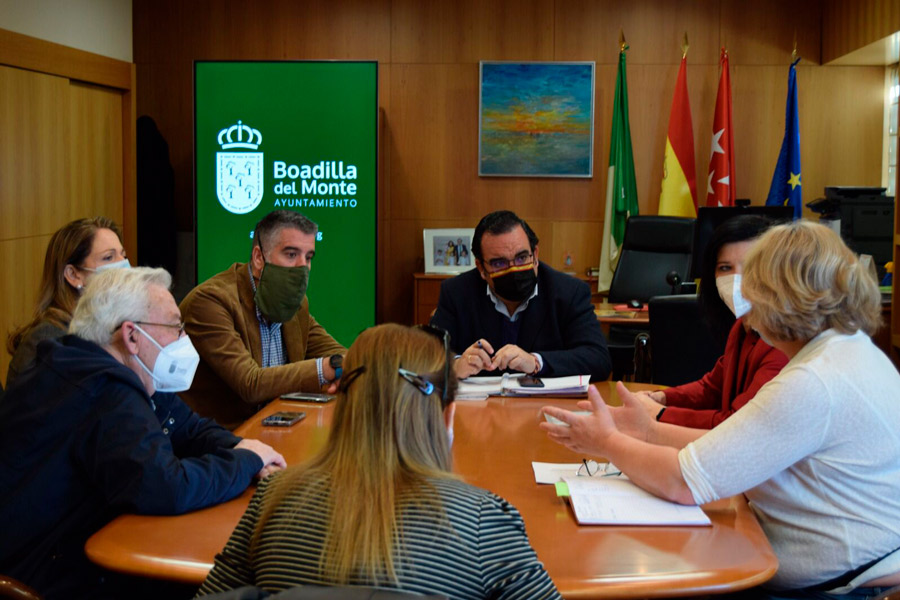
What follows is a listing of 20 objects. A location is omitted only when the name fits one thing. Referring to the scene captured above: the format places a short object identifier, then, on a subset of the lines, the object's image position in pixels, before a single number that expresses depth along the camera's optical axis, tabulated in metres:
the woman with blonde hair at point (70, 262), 2.99
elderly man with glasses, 1.93
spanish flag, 7.28
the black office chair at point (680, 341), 3.92
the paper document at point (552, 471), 2.17
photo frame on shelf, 7.39
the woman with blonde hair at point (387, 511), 1.37
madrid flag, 7.16
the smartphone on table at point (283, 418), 2.68
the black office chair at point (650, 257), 6.28
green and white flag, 7.27
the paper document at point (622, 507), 1.88
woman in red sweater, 2.61
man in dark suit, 3.52
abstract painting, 7.41
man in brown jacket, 3.12
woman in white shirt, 1.85
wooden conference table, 1.65
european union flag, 7.05
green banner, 6.82
